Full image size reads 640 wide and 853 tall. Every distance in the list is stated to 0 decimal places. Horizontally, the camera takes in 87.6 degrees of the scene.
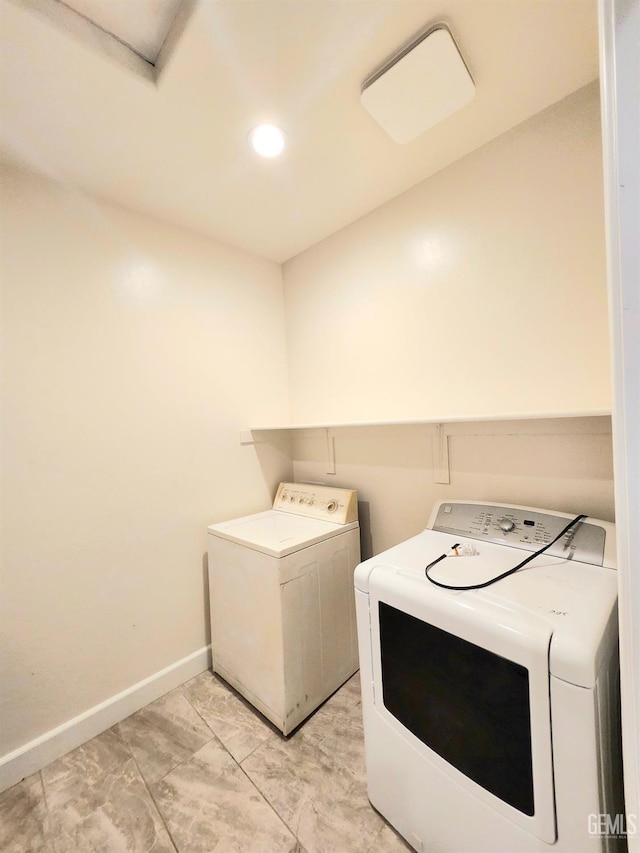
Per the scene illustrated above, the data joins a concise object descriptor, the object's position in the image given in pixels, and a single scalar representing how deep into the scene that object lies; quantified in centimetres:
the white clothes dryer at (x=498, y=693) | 68
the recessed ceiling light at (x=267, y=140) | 128
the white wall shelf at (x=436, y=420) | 103
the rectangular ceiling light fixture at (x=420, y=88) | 100
